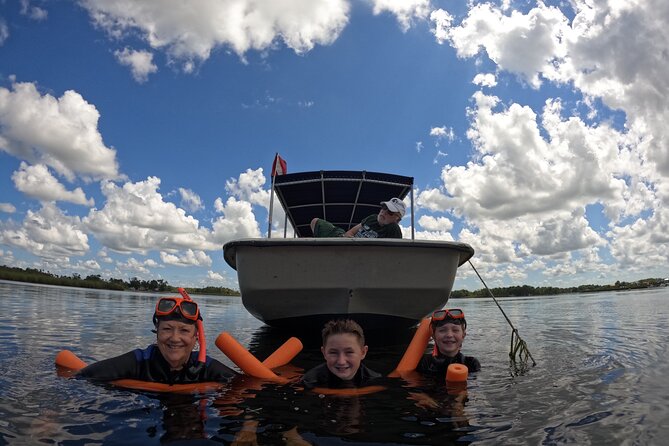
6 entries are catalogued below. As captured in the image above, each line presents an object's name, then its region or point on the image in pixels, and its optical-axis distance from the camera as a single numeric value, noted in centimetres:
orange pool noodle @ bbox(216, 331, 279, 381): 351
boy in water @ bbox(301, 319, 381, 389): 307
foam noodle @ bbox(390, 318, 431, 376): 389
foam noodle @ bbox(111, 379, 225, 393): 298
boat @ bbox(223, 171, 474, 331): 524
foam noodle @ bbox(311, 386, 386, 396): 297
